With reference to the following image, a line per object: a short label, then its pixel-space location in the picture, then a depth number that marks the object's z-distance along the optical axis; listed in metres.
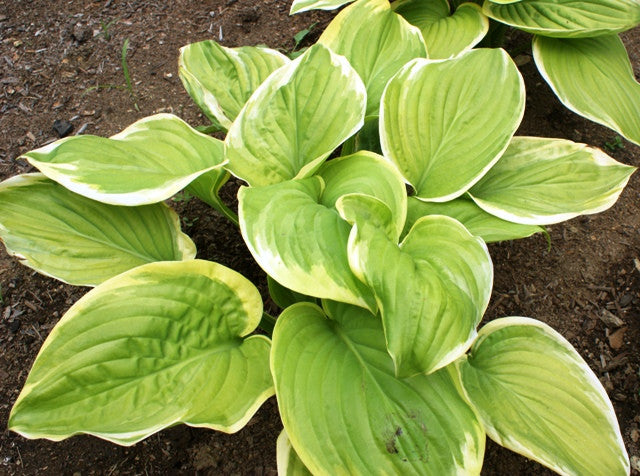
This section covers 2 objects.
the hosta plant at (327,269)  1.02
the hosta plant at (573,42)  1.75
